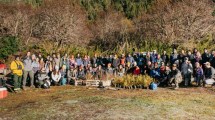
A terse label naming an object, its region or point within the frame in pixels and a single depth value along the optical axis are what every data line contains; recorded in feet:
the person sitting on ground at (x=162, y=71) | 38.38
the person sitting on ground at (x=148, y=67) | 39.82
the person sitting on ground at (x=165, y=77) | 37.87
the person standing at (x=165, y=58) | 41.47
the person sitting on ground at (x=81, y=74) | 40.66
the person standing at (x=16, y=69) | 35.79
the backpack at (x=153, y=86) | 35.56
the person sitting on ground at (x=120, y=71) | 40.90
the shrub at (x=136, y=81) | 36.21
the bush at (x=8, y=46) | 55.83
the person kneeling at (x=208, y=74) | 36.70
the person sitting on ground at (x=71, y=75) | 40.15
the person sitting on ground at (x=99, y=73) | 40.30
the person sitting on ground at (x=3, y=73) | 36.54
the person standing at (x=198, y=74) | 36.67
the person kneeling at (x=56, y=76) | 38.75
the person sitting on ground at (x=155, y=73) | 38.75
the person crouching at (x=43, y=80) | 37.37
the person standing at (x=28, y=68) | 37.38
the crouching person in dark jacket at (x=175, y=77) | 36.62
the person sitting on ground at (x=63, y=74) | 39.47
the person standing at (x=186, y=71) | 37.46
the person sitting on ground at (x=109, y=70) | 40.84
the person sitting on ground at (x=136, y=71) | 40.19
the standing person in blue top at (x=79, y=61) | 42.79
